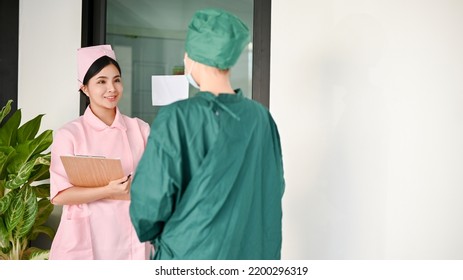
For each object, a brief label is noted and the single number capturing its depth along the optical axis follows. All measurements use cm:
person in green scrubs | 154
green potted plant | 283
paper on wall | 315
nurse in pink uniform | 232
